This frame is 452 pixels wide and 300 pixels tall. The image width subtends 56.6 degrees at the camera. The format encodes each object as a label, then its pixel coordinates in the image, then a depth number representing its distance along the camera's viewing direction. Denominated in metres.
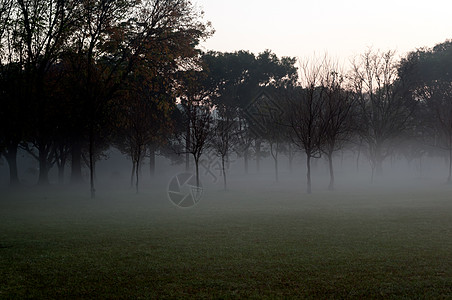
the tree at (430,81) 52.44
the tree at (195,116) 30.69
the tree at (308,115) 31.34
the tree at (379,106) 47.81
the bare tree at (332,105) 32.53
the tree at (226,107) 52.12
